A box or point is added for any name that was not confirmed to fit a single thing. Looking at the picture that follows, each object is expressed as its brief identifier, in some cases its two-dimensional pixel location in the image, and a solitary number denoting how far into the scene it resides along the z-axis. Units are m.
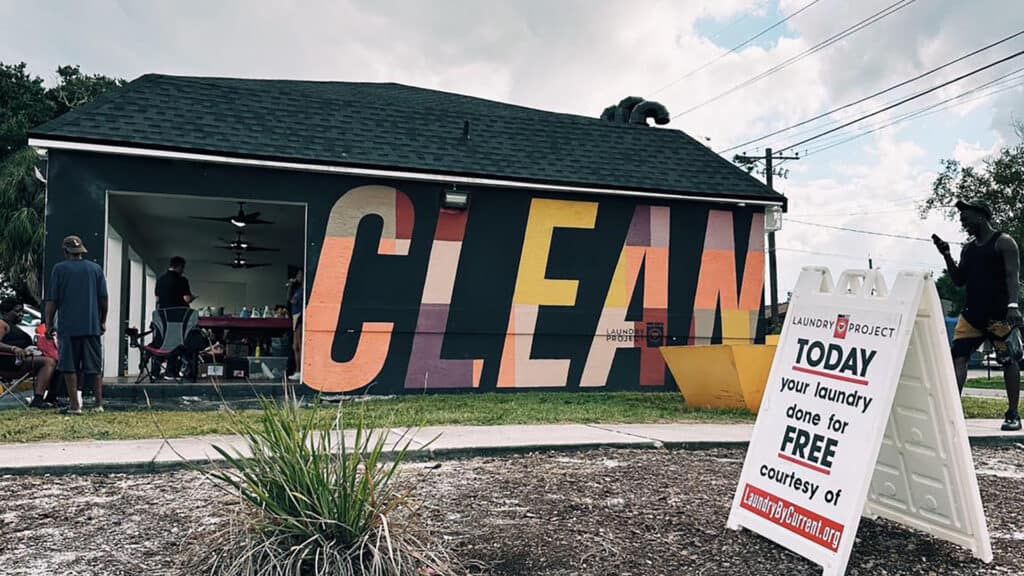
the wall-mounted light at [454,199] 10.25
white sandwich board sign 3.20
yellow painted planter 8.05
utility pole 26.22
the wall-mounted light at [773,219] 12.02
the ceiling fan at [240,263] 18.77
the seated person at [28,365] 8.21
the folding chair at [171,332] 9.98
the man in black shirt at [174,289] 11.82
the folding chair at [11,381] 8.34
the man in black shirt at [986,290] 6.43
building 9.48
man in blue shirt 7.62
